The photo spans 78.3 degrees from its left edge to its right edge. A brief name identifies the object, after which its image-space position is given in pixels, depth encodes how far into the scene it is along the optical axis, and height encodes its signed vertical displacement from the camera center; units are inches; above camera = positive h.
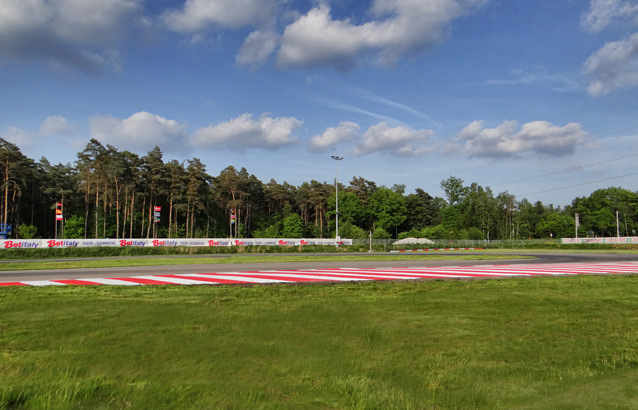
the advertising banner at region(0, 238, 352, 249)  1597.9 -69.9
